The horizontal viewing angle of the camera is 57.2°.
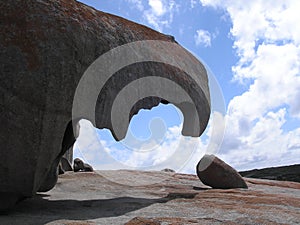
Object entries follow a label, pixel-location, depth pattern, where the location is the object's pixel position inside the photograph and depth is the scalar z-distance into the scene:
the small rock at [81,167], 13.29
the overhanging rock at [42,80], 5.19
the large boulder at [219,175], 10.45
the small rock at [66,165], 12.77
